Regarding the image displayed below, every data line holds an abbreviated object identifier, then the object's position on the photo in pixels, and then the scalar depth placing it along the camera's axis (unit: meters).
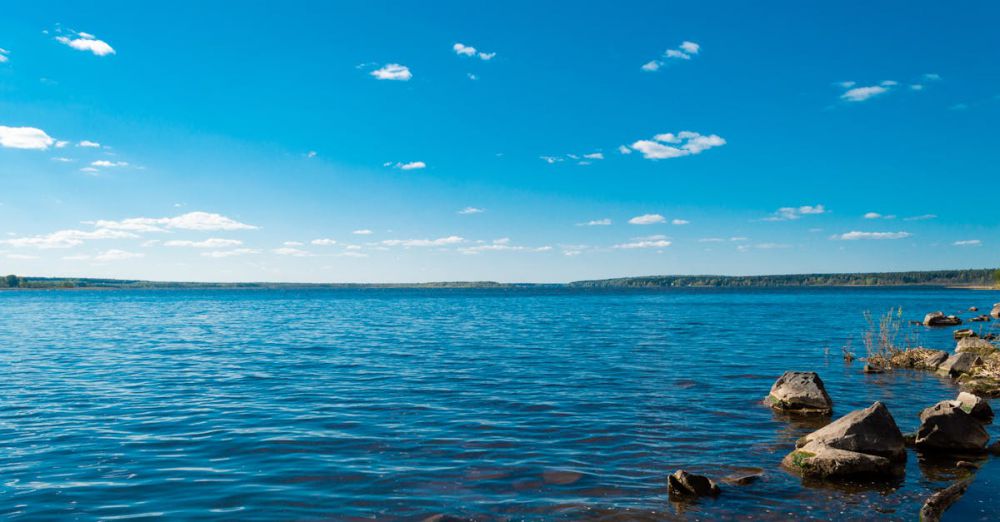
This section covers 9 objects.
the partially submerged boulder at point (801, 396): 19.20
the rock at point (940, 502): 10.12
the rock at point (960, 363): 25.36
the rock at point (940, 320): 56.22
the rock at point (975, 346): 26.66
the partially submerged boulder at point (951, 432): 14.05
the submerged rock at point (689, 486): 11.37
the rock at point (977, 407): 16.89
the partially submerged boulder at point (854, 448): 12.43
